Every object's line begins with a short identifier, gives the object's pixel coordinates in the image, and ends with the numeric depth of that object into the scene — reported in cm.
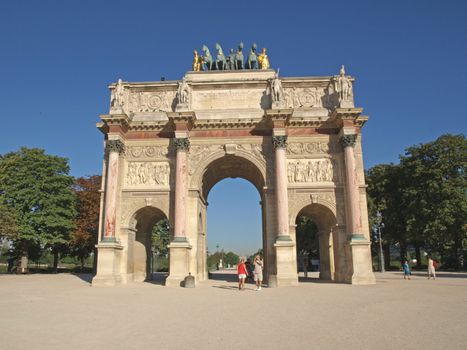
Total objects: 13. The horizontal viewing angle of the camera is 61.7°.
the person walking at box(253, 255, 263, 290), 1883
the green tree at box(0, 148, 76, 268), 3581
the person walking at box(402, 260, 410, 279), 2609
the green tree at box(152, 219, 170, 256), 5249
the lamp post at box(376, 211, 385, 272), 3748
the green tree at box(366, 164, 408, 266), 4066
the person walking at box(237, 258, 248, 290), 1883
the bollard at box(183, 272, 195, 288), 2062
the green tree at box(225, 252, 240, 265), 12888
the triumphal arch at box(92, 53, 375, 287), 2362
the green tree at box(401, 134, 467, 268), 3425
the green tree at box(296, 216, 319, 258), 4847
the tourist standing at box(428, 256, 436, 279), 2464
